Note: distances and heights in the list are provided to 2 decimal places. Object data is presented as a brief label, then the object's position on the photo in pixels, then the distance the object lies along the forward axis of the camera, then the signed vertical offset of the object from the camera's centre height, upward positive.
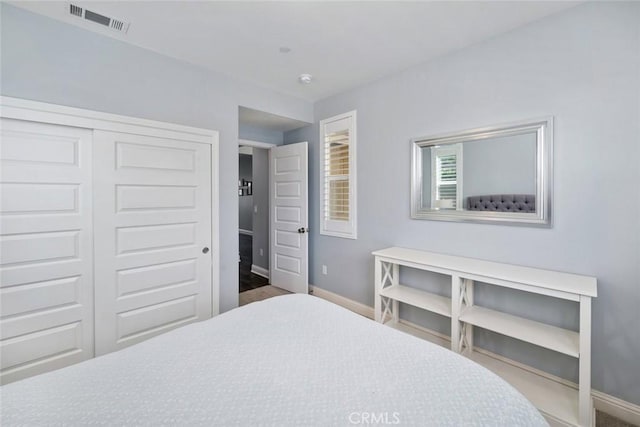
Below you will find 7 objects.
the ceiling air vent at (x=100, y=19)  1.88 +1.33
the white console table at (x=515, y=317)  1.59 -0.78
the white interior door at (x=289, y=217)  3.66 -0.11
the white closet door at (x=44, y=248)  1.82 -0.28
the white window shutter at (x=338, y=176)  3.23 +0.41
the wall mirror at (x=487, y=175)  1.96 +0.28
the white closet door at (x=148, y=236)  2.17 -0.23
